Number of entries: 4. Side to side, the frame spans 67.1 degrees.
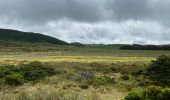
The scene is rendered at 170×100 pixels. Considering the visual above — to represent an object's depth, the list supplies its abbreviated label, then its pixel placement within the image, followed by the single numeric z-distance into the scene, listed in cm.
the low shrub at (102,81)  1068
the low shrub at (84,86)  943
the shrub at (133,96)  481
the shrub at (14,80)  1011
